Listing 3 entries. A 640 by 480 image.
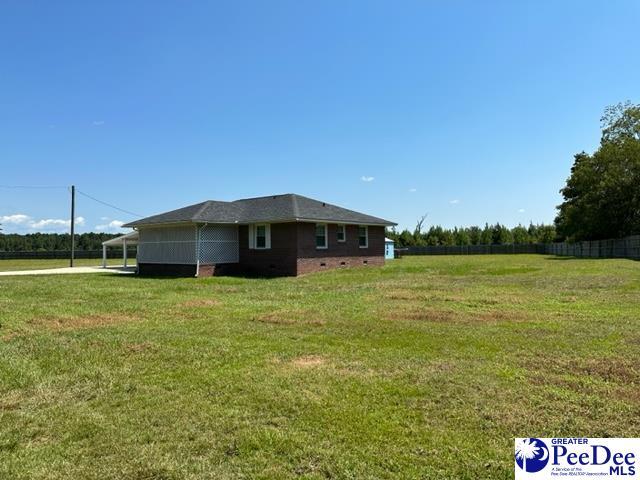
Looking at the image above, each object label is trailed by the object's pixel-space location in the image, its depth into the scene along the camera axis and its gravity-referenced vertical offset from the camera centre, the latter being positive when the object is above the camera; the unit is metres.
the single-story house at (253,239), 24.22 +0.86
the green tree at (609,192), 44.06 +5.45
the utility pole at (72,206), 40.65 +3.99
